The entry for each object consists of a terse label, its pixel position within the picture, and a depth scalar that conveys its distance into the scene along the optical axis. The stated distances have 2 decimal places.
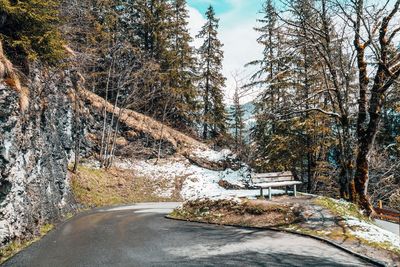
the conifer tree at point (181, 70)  36.31
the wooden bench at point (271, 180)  12.78
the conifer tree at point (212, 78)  38.94
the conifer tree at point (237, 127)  38.17
